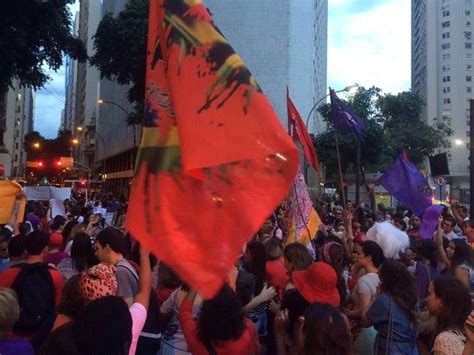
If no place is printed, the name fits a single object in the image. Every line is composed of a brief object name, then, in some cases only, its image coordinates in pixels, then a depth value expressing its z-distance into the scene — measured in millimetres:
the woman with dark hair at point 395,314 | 3865
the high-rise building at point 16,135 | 67188
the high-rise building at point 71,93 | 136300
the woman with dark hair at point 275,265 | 5406
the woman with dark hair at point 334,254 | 5873
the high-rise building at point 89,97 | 90938
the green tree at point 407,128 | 42688
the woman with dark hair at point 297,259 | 4828
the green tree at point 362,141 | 35250
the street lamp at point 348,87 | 24138
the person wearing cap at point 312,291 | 3986
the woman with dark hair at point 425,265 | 5723
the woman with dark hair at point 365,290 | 4176
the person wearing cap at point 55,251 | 5973
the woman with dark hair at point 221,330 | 3275
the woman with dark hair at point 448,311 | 3258
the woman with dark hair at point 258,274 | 4621
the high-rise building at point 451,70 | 80812
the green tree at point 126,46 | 24047
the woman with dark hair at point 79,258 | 5422
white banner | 14891
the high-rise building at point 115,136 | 49491
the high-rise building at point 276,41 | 39938
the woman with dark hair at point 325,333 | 2850
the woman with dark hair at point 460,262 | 5508
